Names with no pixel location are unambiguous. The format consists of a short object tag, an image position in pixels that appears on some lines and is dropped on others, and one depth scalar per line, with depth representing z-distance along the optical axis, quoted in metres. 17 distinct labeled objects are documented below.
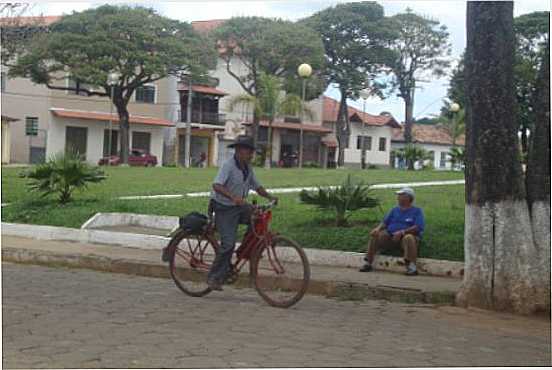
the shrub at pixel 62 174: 12.97
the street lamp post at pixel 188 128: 43.19
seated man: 8.84
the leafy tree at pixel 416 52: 40.47
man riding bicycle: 7.13
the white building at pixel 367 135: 51.09
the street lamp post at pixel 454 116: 37.17
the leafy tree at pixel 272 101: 38.34
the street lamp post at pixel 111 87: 35.94
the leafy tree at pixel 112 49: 35.28
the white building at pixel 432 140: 57.66
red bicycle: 7.01
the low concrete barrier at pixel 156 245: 9.01
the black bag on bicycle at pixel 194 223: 7.50
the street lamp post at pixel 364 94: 32.56
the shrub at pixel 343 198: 10.48
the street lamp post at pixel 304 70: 24.31
